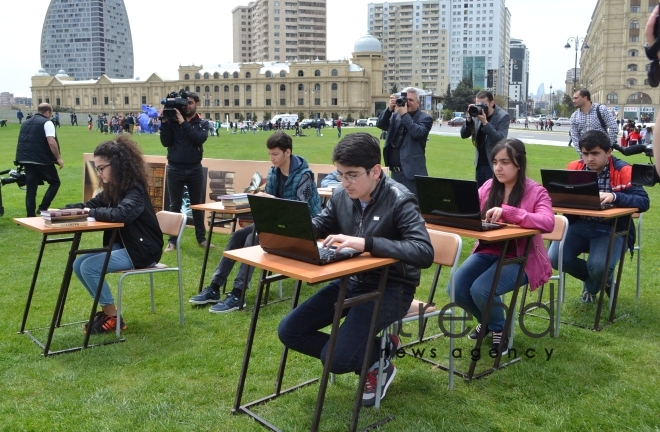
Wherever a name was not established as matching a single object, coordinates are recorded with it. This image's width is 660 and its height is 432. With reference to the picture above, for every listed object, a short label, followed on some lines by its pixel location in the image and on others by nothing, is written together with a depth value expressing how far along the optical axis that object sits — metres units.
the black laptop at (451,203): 4.23
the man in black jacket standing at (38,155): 10.61
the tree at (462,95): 112.49
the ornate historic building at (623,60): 99.06
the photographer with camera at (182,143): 8.27
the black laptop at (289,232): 3.29
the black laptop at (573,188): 5.28
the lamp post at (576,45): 44.84
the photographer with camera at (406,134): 7.55
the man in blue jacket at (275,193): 6.01
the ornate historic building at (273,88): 126.38
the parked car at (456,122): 77.19
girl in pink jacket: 4.48
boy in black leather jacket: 3.51
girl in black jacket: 5.20
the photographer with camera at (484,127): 7.44
